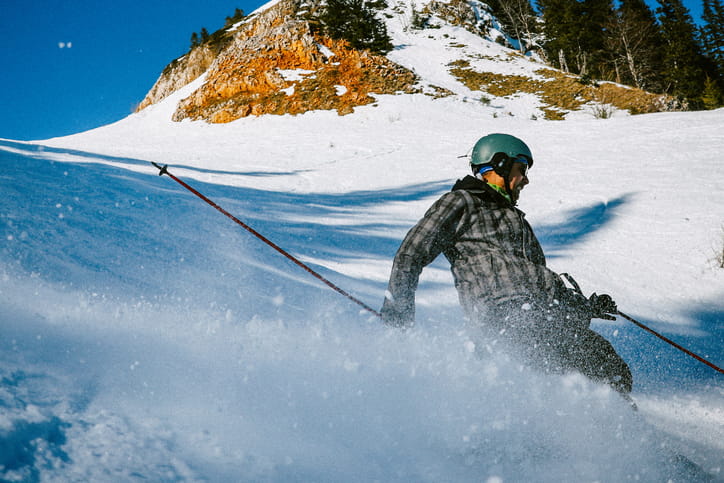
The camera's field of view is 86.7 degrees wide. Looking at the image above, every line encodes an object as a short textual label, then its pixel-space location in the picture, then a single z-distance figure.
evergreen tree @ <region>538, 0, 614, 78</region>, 35.16
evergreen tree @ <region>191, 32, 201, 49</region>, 43.47
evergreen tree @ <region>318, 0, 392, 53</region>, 27.62
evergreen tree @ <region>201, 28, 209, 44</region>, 43.44
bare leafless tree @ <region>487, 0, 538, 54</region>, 43.25
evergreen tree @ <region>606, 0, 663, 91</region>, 31.56
